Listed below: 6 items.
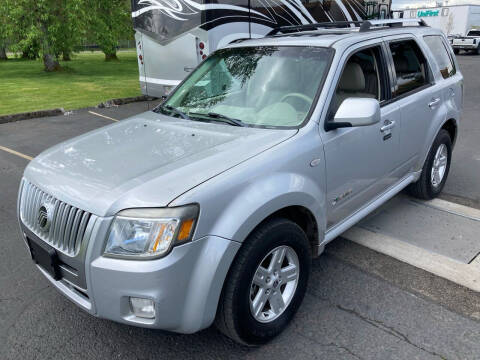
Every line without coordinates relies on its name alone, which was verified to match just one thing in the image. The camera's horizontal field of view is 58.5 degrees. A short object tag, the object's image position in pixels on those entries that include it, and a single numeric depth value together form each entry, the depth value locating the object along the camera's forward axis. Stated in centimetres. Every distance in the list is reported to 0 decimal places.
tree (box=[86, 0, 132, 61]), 2255
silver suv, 218
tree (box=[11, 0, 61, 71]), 1877
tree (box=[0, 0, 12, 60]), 1877
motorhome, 851
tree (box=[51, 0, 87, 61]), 1950
